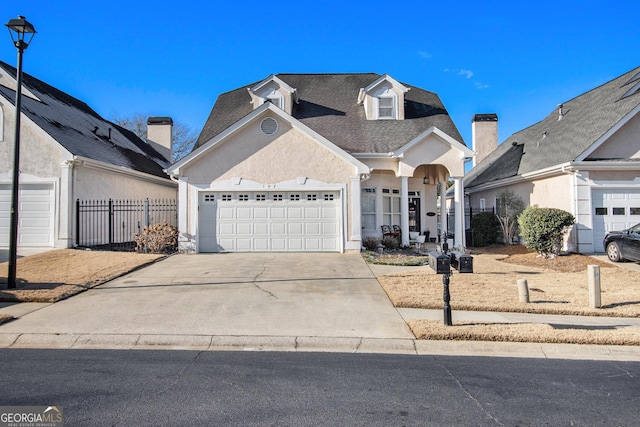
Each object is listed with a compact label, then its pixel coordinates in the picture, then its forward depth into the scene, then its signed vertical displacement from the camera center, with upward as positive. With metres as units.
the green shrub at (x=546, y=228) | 13.02 -0.21
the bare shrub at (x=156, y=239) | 13.83 -0.47
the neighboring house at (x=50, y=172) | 13.77 +2.10
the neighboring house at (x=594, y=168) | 13.62 +1.99
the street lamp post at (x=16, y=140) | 8.29 +1.95
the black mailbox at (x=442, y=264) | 6.14 -0.66
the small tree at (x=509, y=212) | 16.78 +0.46
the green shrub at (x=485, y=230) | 17.56 -0.34
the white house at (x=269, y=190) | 14.02 +1.29
